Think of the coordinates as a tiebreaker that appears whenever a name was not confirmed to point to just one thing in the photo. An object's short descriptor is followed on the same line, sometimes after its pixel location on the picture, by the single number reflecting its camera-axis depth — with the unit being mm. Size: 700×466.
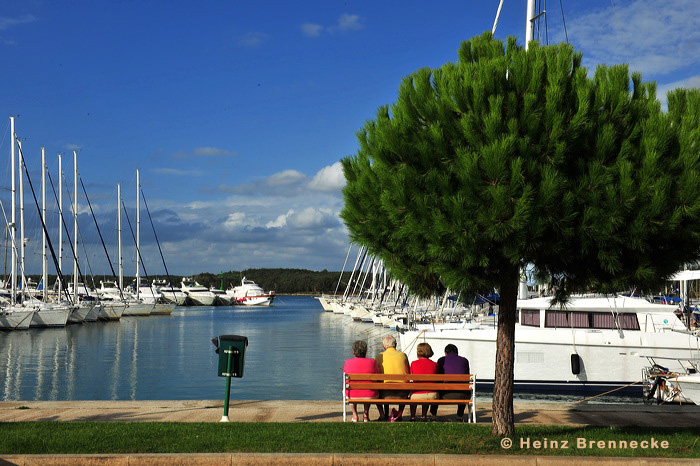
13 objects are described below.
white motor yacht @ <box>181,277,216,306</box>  157875
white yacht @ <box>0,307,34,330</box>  57188
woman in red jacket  11984
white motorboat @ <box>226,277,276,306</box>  174000
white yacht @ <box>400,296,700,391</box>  22734
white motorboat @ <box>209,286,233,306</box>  163712
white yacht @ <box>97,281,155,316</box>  86025
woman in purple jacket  12039
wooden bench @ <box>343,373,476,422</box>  11680
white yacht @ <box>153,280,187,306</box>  140625
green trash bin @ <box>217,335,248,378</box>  11922
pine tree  8852
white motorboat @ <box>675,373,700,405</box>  18516
